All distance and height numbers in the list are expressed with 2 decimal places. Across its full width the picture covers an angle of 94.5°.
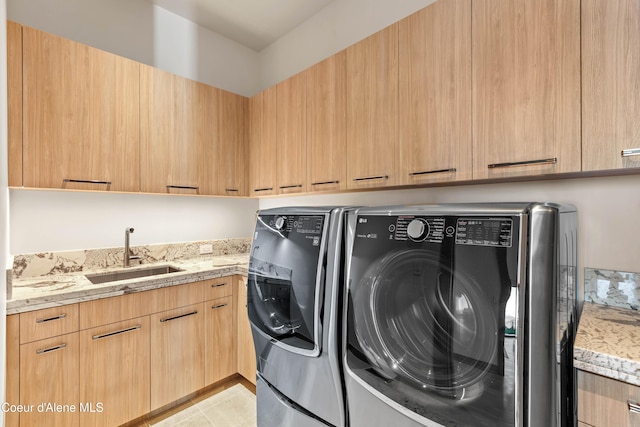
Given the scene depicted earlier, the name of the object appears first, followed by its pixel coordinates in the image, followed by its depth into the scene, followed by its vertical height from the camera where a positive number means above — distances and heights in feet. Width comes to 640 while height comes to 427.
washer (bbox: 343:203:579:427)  2.62 -1.08
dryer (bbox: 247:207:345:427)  4.28 -1.65
